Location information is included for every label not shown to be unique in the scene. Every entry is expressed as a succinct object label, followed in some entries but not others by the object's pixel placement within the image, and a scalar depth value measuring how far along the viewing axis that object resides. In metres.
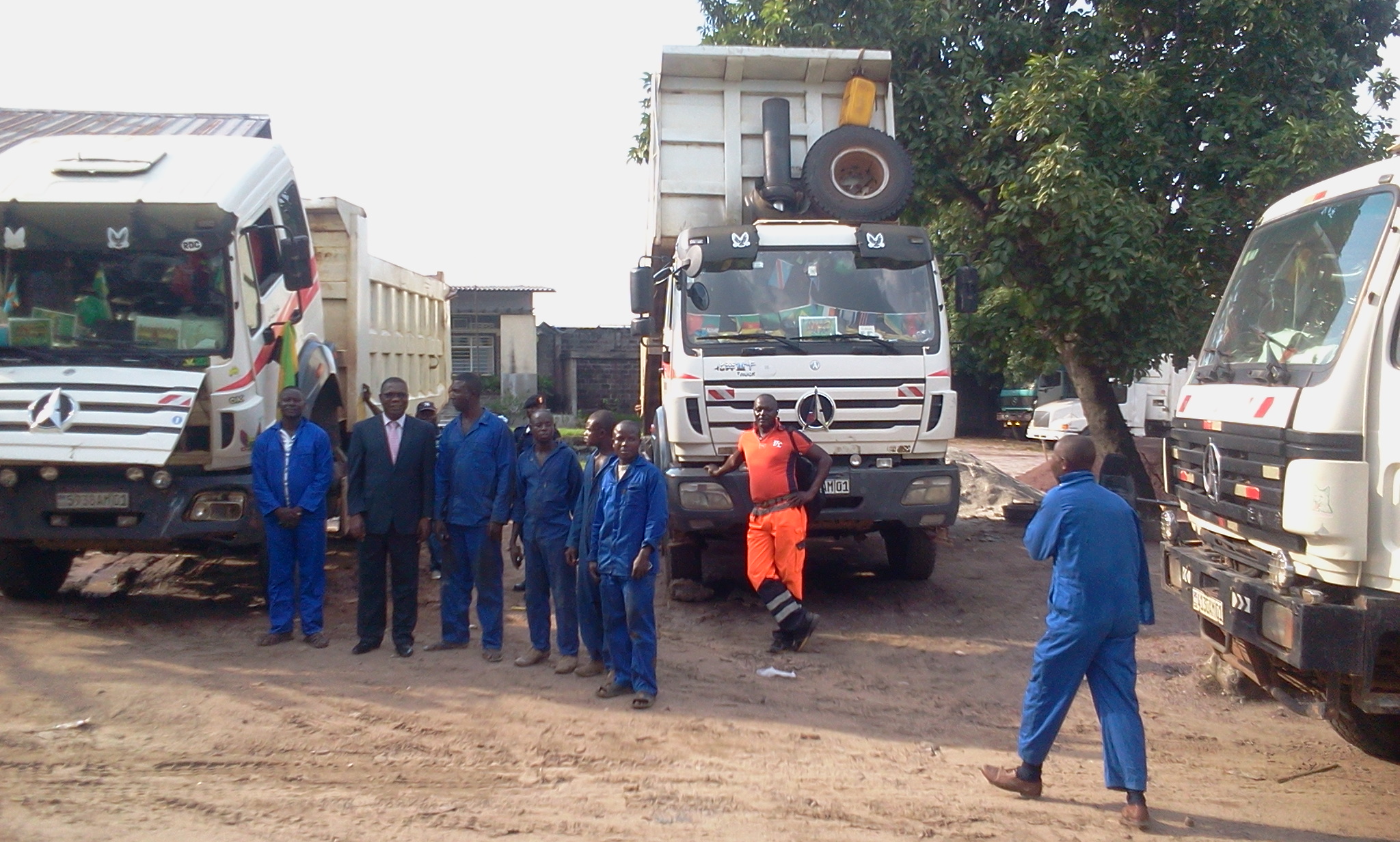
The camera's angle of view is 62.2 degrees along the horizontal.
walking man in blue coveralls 4.45
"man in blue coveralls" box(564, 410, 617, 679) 6.12
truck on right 4.06
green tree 10.05
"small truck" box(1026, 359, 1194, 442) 21.64
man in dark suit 6.85
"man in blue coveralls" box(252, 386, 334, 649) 7.01
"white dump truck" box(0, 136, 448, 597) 6.79
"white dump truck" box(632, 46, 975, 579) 7.70
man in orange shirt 7.10
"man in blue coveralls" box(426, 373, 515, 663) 6.79
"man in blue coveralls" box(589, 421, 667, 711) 5.87
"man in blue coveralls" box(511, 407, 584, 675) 6.43
